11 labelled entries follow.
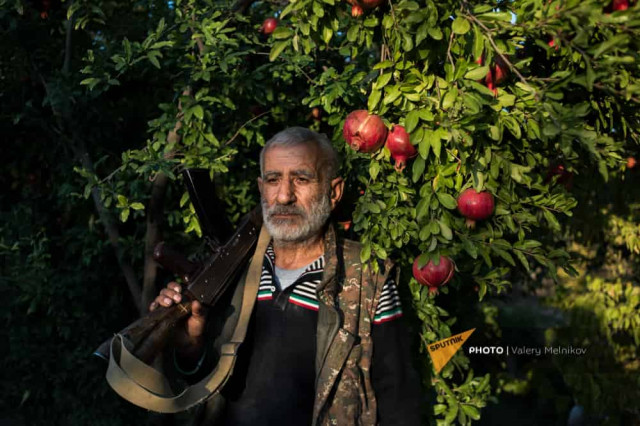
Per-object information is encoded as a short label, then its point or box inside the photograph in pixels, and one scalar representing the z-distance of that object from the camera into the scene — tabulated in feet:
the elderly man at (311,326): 7.95
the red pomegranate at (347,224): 10.15
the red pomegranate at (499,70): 7.17
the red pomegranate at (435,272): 8.05
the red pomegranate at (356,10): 7.30
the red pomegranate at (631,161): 11.76
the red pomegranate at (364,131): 7.57
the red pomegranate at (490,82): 7.20
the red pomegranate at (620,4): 6.11
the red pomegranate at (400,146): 7.52
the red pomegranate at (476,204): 7.49
